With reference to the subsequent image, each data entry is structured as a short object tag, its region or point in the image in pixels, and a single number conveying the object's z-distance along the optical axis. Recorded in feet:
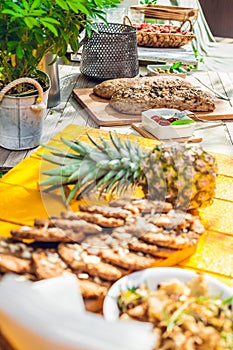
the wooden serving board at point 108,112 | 5.68
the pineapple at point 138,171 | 3.28
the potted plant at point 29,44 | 4.25
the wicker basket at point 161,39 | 8.71
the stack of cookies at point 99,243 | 2.67
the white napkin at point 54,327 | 1.69
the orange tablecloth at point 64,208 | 3.13
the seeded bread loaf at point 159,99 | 5.90
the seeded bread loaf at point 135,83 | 6.15
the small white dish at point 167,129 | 5.05
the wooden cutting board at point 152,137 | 5.12
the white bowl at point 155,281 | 2.60
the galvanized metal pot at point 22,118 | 4.73
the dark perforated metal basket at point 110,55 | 6.85
